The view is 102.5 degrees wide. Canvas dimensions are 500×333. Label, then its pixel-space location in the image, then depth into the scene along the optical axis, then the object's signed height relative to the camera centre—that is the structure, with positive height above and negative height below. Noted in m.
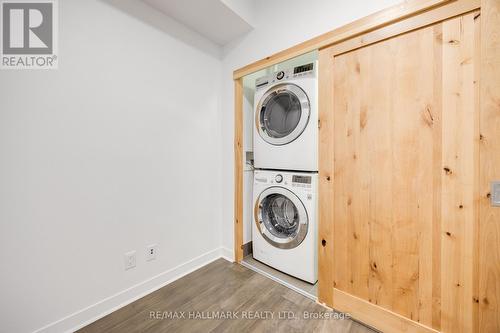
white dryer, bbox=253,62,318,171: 1.59 +0.40
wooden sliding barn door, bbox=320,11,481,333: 0.98 -0.06
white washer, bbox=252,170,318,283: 1.63 -0.53
